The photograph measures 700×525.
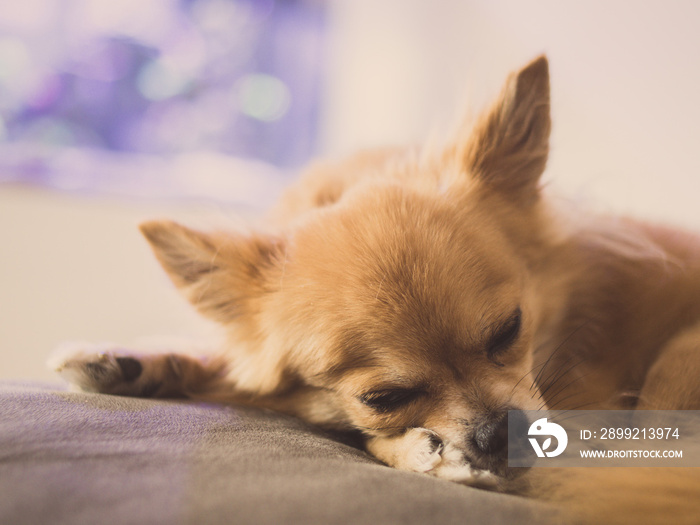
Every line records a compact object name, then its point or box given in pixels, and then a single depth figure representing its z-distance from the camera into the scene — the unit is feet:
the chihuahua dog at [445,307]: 0.95
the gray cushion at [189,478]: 0.73
